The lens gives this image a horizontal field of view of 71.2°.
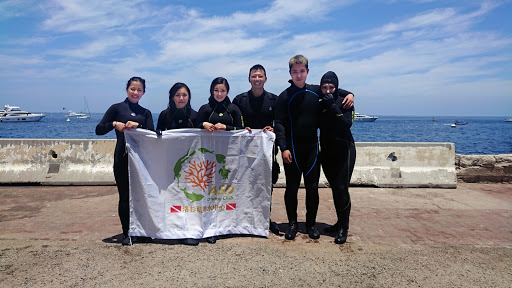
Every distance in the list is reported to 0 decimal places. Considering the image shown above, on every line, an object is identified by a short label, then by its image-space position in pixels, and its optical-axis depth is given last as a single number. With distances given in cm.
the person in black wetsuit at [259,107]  504
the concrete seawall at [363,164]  775
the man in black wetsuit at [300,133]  473
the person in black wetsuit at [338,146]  468
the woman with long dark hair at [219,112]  476
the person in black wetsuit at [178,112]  471
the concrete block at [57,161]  771
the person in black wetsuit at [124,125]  443
